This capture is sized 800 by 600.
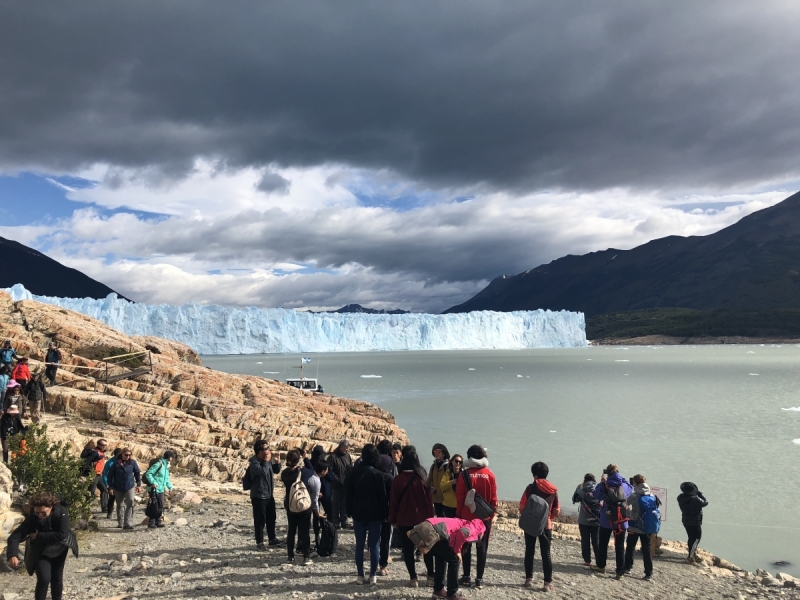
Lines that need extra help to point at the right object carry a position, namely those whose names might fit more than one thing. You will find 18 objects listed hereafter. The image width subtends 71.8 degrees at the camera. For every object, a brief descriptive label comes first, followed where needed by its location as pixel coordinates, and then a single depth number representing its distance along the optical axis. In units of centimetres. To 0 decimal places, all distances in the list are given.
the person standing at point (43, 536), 493
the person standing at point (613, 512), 751
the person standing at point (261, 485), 724
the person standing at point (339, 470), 786
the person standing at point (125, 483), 821
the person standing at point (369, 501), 614
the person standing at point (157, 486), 841
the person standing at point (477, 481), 593
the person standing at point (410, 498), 595
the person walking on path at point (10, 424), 915
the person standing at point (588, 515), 773
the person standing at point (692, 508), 856
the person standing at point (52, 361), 1558
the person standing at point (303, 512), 670
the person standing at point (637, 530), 762
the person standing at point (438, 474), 679
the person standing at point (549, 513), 641
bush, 758
